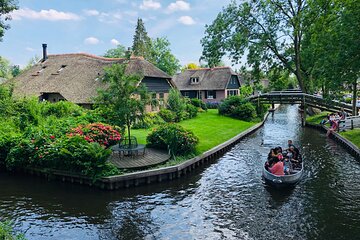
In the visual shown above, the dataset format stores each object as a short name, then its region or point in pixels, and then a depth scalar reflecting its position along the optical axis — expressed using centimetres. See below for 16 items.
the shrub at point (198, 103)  4319
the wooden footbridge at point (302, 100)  3238
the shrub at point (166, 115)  3200
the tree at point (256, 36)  3684
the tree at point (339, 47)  1817
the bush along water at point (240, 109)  3831
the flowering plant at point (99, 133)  1864
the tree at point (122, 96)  1692
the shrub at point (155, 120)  2675
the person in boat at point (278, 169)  1541
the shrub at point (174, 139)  1892
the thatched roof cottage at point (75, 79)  3297
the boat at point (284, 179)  1500
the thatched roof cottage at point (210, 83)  5500
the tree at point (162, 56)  7319
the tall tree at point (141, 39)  7244
